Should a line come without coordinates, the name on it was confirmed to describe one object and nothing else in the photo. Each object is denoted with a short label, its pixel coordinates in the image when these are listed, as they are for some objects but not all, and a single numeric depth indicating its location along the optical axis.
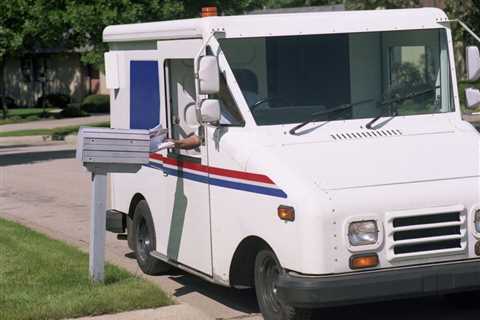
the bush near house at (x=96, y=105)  53.50
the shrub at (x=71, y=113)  48.44
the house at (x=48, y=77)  64.19
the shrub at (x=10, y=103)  63.62
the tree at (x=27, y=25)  33.53
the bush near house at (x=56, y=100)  60.00
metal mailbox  9.03
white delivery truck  7.19
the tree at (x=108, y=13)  31.39
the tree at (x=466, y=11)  40.00
